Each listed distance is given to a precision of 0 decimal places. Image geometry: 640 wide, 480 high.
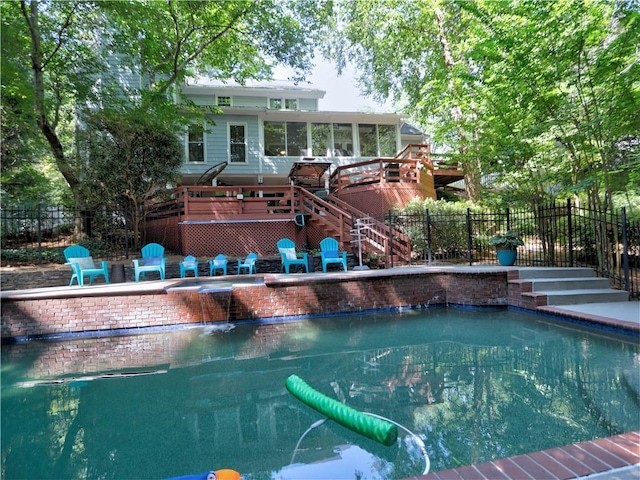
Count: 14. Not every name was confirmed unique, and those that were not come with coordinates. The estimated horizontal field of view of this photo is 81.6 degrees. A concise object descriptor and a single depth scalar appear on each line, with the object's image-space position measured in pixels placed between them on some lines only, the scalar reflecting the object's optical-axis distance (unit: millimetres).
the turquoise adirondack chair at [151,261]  8420
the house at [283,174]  11336
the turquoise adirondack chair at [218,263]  9492
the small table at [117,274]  8750
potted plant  8359
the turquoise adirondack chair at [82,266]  7832
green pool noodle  2062
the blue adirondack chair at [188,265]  9156
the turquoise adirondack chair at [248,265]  9688
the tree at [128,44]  10188
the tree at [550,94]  6473
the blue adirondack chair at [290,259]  9477
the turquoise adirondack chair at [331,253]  9380
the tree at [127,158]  11000
